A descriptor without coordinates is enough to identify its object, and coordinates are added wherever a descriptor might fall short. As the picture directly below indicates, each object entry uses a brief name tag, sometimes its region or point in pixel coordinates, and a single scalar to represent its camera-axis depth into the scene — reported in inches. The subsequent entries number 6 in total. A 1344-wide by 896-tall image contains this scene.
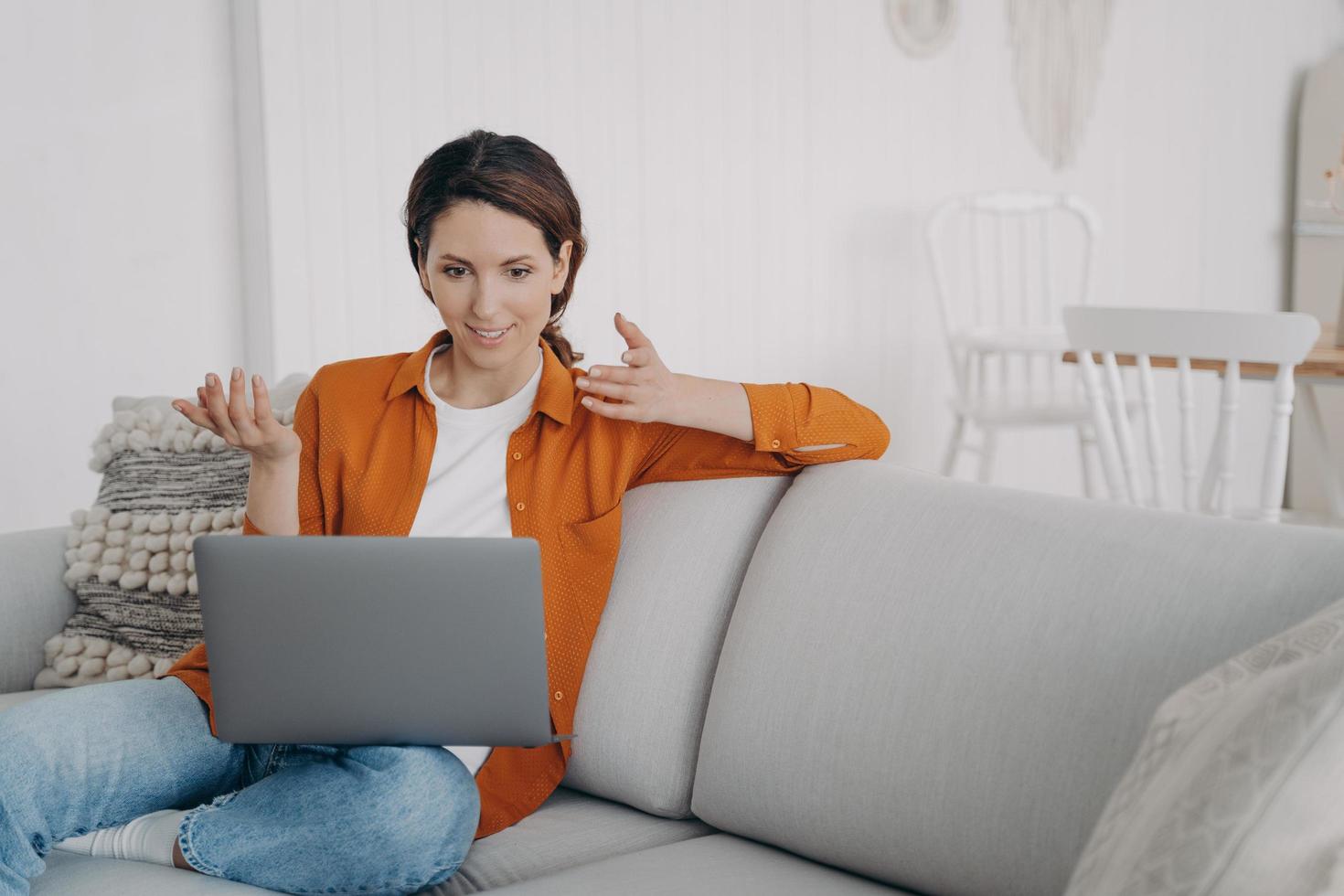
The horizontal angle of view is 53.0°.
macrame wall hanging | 165.9
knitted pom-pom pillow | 72.1
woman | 51.1
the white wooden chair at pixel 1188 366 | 86.9
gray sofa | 45.7
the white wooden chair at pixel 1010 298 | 142.6
